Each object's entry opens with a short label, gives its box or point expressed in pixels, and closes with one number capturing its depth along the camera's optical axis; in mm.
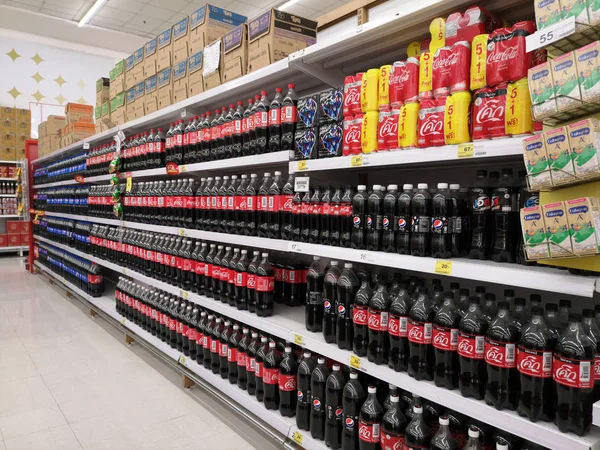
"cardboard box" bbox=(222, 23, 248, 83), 2832
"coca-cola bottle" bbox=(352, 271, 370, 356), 1912
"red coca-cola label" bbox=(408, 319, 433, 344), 1670
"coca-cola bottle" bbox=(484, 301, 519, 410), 1436
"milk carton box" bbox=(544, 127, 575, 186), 1188
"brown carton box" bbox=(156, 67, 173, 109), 3648
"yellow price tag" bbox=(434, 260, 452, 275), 1569
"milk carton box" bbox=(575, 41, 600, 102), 1124
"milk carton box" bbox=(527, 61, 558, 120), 1224
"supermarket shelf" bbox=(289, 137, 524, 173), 1405
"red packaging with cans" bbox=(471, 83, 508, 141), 1439
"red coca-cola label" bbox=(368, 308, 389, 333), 1825
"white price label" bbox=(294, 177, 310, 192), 2260
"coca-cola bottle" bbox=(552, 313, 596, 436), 1274
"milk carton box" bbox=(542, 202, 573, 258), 1208
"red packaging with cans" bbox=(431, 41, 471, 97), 1529
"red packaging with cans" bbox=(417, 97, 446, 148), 1602
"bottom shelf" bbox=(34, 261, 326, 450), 2201
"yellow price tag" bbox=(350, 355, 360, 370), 1913
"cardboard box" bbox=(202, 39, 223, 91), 3037
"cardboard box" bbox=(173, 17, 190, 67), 3453
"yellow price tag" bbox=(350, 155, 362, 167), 1904
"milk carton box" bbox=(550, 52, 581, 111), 1168
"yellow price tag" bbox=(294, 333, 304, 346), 2225
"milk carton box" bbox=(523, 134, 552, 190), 1247
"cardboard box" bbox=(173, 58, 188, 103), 3449
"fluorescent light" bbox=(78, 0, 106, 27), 7873
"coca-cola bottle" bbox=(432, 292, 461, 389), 1599
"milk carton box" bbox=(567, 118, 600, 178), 1132
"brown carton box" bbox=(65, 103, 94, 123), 6547
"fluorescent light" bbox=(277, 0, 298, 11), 7453
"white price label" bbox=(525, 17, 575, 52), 1164
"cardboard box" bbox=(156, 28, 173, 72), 3652
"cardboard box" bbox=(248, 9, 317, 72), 2627
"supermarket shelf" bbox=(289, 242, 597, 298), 1226
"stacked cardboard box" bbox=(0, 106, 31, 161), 9570
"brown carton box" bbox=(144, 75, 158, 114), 3861
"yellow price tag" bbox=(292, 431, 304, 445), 2180
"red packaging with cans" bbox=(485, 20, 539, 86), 1401
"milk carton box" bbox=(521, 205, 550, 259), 1271
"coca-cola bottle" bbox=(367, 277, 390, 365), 1830
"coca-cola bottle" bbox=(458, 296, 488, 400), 1520
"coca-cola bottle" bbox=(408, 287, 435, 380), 1675
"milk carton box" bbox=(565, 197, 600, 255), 1146
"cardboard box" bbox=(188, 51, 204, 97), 3262
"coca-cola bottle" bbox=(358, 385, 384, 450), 1843
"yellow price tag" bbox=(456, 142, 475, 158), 1489
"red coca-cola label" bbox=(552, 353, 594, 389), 1271
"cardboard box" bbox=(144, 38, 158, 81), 3867
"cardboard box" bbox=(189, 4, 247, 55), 3230
